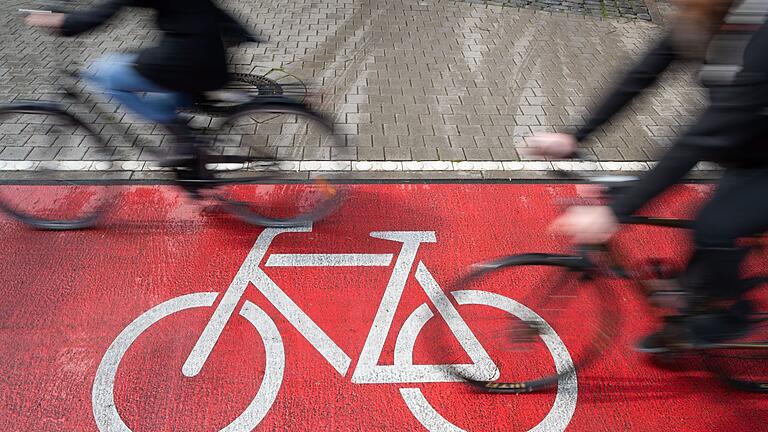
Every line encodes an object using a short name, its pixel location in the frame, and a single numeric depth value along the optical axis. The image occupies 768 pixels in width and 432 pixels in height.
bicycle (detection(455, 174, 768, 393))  2.63
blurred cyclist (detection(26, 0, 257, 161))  3.14
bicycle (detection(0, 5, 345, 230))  3.75
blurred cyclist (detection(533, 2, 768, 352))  1.96
